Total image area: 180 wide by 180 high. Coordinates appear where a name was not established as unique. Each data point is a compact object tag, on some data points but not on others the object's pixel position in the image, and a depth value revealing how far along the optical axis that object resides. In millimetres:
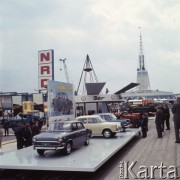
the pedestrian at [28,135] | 14469
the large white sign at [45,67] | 21078
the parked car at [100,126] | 18016
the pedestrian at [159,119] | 17906
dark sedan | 12039
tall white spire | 192125
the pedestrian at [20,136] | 14148
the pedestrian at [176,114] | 13789
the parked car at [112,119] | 21328
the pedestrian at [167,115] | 21733
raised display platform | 9805
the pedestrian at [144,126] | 19970
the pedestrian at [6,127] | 28078
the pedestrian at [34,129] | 15211
